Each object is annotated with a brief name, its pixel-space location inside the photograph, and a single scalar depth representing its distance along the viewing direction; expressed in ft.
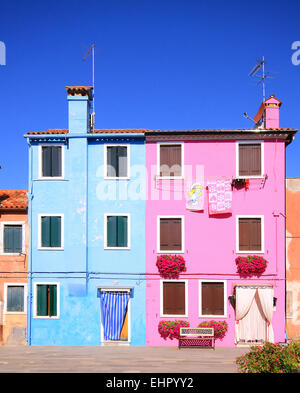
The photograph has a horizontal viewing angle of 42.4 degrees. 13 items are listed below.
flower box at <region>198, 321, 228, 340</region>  62.34
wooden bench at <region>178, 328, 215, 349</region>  61.16
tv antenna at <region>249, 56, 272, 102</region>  72.22
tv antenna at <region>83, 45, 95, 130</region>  73.46
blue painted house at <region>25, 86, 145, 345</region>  64.08
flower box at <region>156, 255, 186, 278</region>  63.46
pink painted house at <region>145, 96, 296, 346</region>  63.05
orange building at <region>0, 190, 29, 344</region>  64.80
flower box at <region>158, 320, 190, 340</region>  62.69
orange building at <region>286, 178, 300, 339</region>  66.95
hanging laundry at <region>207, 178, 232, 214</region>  64.08
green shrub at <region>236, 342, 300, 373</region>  39.14
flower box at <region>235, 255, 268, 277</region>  62.69
